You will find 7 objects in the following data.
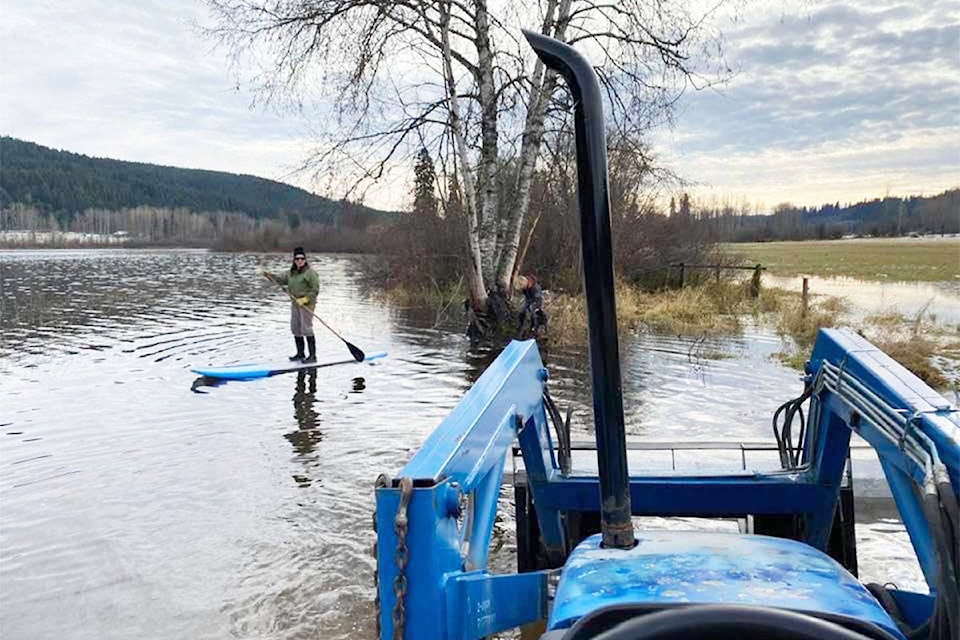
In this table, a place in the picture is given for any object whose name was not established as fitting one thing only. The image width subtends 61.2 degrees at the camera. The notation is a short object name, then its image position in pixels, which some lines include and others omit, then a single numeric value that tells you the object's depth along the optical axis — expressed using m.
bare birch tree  14.21
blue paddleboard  11.23
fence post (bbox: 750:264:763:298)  24.44
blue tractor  1.43
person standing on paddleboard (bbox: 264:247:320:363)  12.66
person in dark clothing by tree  15.26
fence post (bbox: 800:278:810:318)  18.53
